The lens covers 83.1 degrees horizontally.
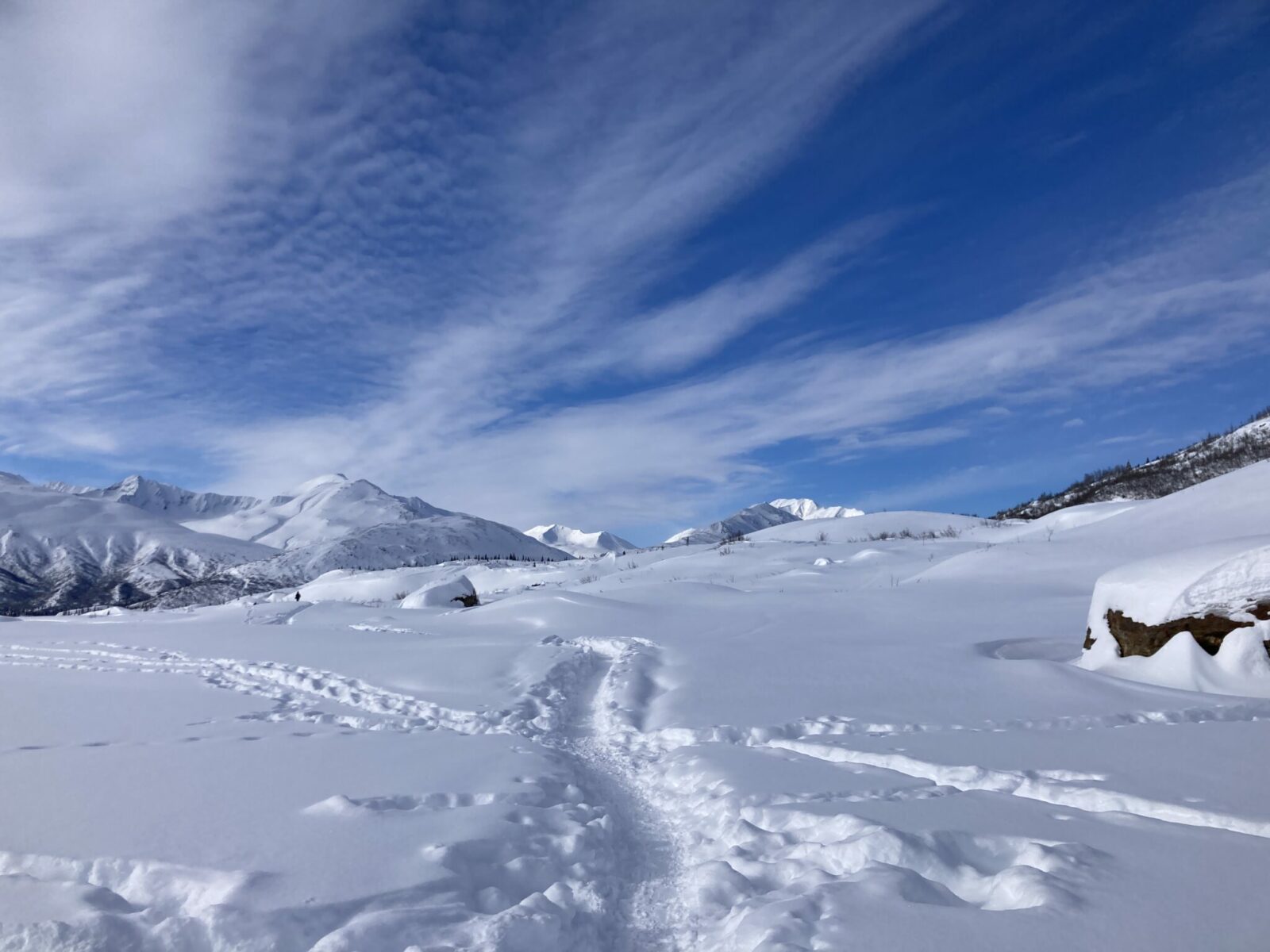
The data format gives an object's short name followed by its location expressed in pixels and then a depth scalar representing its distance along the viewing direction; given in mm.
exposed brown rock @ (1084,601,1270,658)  8039
